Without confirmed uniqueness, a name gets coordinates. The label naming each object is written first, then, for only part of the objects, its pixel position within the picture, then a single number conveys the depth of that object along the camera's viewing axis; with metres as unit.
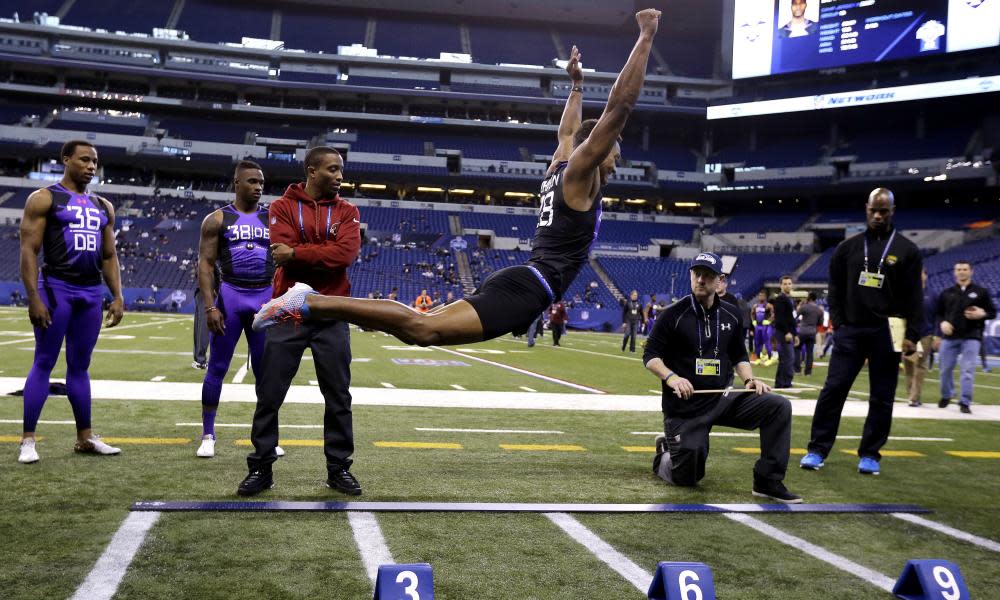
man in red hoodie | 4.60
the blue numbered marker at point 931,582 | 2.71
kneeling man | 5.01
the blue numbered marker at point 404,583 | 2.34
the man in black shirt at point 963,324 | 10.48
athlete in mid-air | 3.96
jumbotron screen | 44.69
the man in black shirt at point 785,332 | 12.36
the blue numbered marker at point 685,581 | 2.51
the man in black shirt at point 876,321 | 5.99
